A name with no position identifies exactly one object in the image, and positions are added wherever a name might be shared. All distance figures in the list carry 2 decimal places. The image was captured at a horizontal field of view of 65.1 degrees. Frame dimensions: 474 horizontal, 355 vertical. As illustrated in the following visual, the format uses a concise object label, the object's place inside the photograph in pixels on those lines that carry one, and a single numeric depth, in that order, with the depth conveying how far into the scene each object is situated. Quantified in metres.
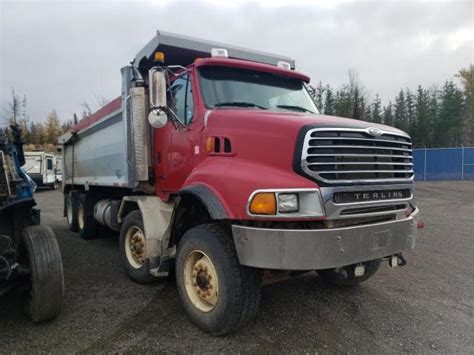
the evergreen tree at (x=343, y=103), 39.95
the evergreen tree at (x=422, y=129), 51.97
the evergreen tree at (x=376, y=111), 57.61
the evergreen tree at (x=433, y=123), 51.91
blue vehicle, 3.61
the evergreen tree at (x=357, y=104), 32.69
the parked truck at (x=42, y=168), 24.84
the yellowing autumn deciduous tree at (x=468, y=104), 49.41
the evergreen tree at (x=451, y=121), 50.79
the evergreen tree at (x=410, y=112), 53.96
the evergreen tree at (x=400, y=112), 57.75
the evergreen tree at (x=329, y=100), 49.31
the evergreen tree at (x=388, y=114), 60.53
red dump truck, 3.12
